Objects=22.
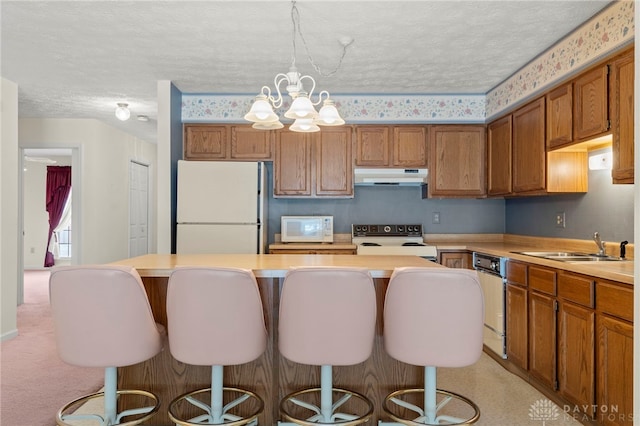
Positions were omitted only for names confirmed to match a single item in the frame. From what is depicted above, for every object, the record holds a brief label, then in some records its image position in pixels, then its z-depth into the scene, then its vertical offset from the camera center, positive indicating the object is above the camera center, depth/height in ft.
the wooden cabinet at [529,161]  10.76 +1.45
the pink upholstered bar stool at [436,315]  5.85 -1.40
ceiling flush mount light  15.71 +3.67
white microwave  14.82 -0.53
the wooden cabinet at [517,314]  9.86 -2.38
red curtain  28.40 +1.66
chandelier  7.45 +1.81
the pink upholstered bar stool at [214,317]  5.96 -1.46
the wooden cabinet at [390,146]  14.84 +2.35
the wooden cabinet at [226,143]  14.80 +2.44
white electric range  15.10 -0.76
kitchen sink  9.34 -0.97
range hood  14.83 +1.31
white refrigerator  13.26 +0.13
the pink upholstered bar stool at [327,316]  5.90 -1.43
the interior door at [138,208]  22.43 +0.26
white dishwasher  10.95 -2.26
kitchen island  7.57 -2.83
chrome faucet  9.59 -0.66
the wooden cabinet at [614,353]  6.56 -2.22
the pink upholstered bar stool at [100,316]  5.98 -1.45
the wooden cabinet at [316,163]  14.84 +1.75
